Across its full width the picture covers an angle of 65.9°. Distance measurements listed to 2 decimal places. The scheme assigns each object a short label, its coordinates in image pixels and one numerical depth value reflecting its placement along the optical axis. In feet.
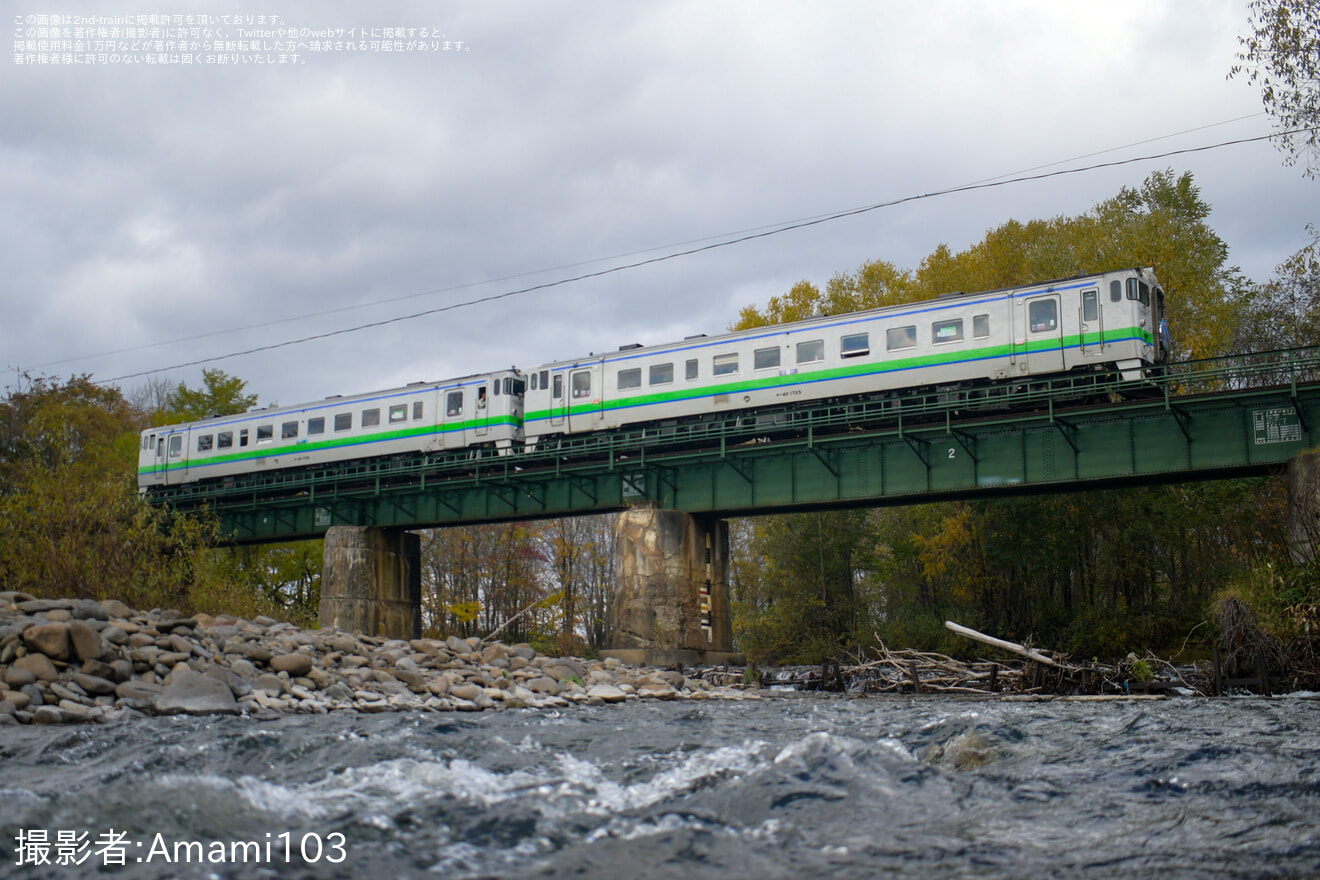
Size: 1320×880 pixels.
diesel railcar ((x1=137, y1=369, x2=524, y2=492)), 113.70
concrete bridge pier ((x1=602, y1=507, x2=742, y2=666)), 97.25
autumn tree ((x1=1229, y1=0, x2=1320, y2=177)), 72.43
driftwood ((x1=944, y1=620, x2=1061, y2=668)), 65.16
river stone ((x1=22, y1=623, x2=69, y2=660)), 44.60
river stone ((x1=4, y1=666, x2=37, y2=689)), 41.57
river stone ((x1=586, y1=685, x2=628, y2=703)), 64.85
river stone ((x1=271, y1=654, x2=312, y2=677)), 54.85
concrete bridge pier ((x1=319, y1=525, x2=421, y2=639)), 119.85
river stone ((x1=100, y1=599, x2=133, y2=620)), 55.52
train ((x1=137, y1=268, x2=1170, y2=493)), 82.84
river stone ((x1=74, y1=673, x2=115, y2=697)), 43.86
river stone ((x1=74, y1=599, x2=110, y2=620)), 50.37
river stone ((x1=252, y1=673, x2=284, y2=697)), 50.70
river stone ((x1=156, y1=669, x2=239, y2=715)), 43.34
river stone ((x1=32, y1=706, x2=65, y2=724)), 38.63
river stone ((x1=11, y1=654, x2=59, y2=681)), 43.29
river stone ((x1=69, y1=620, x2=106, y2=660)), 45.70
